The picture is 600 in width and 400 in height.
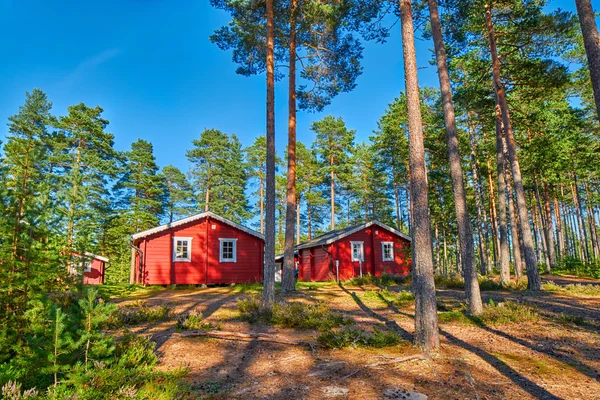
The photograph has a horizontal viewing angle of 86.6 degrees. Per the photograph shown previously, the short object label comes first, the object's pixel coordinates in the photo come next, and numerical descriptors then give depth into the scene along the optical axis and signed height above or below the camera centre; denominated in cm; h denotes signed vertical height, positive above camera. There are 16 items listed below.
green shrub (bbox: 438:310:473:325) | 840 -179
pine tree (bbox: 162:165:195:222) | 4334 +873
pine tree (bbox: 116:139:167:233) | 3347 +853
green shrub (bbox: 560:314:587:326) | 760 -172
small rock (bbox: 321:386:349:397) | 416 -181
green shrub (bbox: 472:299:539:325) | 801 -165
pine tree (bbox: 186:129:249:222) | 4100 +1056
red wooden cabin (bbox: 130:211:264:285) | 1916 +30
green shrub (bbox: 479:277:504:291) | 1423 -158
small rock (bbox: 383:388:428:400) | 402 -182
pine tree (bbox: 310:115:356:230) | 3750 +1303
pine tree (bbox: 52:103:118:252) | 2844 +1048
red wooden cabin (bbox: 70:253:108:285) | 2495 -81
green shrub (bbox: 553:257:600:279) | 2180 -156
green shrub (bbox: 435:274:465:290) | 1642 -164
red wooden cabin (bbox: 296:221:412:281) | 2488 +10
